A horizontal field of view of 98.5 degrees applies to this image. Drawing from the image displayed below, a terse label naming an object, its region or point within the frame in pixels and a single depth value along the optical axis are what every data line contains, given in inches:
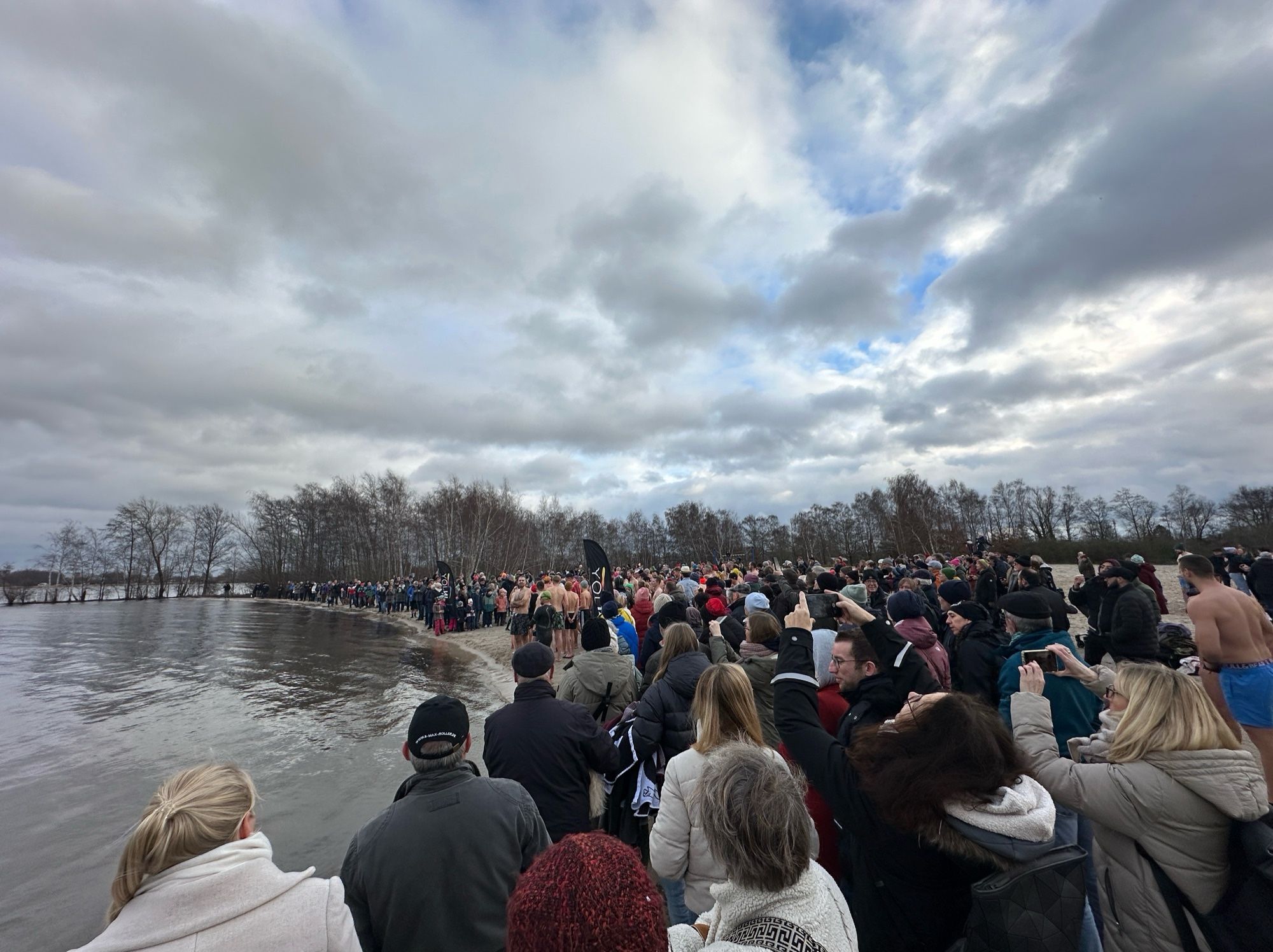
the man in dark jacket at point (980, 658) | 160.9
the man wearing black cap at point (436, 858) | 84.5
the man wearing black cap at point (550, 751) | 130.4
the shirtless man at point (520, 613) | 533.0
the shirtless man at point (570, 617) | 602.2
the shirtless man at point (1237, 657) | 159.5
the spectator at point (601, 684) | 176.4
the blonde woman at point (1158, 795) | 80.0
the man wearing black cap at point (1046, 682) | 134.6
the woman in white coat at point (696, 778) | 100.7
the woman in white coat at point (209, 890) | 56.0
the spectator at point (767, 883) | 54.8
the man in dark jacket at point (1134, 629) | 183.9
